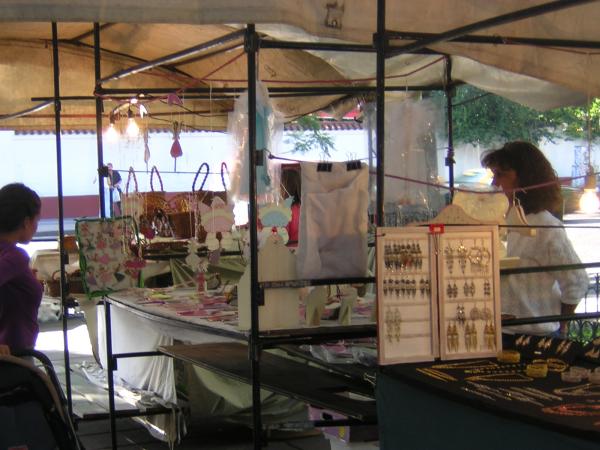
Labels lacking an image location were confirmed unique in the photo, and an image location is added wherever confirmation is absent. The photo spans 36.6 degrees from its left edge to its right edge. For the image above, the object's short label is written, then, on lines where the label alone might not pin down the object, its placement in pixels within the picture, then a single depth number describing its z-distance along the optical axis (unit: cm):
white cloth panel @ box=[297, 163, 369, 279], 362
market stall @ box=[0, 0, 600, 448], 297
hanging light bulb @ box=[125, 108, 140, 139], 692
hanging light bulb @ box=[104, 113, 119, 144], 712
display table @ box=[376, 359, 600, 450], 230
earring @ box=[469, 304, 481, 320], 307
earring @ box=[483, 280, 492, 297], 310
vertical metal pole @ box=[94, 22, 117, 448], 531
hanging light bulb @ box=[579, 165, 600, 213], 331
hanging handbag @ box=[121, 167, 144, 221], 692
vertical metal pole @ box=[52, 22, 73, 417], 566
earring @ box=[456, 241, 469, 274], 309
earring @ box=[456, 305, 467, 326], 306
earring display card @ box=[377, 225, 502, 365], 301
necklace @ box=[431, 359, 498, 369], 297
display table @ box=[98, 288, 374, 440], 466
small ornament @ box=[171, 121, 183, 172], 624
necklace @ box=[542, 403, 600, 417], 237
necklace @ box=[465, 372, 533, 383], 280
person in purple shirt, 391
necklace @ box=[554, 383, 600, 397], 262
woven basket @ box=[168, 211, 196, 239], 706
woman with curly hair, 389
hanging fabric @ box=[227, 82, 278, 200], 396
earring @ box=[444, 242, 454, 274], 307
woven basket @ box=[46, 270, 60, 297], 891
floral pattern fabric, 561
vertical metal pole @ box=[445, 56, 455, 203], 527
